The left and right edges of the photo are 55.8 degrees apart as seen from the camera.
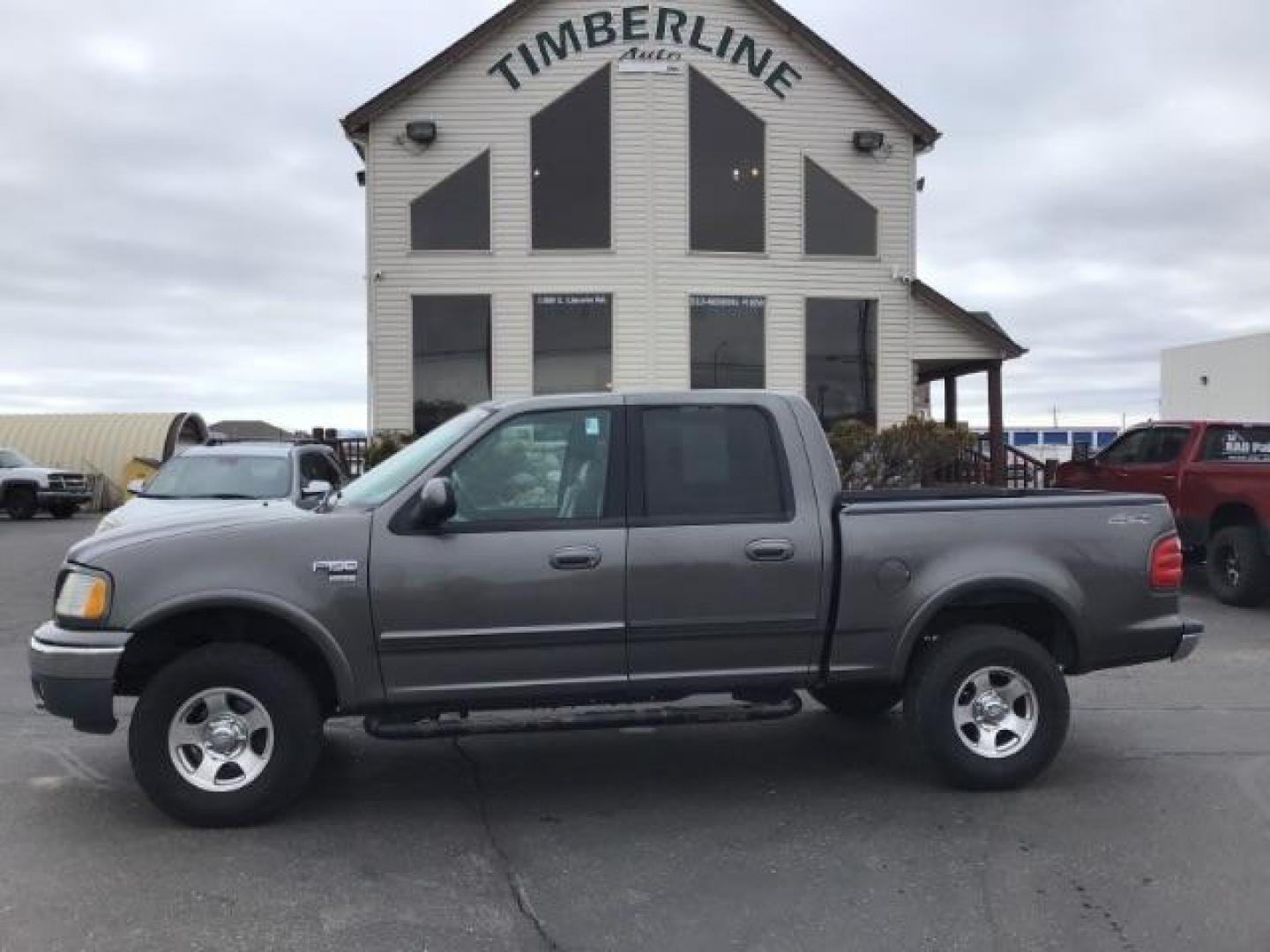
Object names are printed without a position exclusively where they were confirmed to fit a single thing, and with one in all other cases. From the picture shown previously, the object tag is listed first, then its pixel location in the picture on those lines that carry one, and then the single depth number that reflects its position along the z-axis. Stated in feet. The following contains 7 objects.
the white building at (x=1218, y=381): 118.11
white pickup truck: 87.10
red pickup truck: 36.86
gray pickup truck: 16.16
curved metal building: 108.17
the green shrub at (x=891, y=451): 53.57
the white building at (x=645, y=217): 57.77
